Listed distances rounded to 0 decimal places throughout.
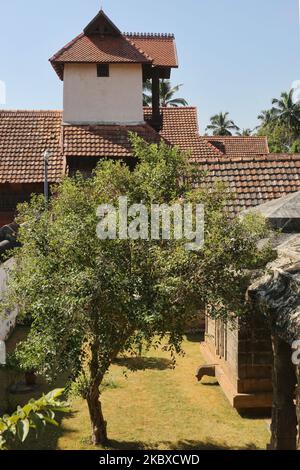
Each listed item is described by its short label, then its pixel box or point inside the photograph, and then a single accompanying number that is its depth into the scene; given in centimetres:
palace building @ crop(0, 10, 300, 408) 1994
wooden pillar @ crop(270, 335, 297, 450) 741
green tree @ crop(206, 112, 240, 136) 5841
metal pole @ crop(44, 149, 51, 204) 1725
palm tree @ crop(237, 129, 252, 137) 6531
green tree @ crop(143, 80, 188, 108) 4634
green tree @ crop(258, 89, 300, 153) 4912
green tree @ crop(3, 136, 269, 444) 645
